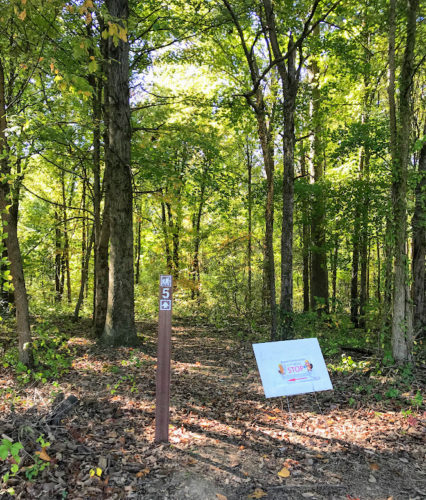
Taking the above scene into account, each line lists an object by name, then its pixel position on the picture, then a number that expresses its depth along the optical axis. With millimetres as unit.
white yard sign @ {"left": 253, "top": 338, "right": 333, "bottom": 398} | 4719
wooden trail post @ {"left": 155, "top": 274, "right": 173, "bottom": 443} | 3814
